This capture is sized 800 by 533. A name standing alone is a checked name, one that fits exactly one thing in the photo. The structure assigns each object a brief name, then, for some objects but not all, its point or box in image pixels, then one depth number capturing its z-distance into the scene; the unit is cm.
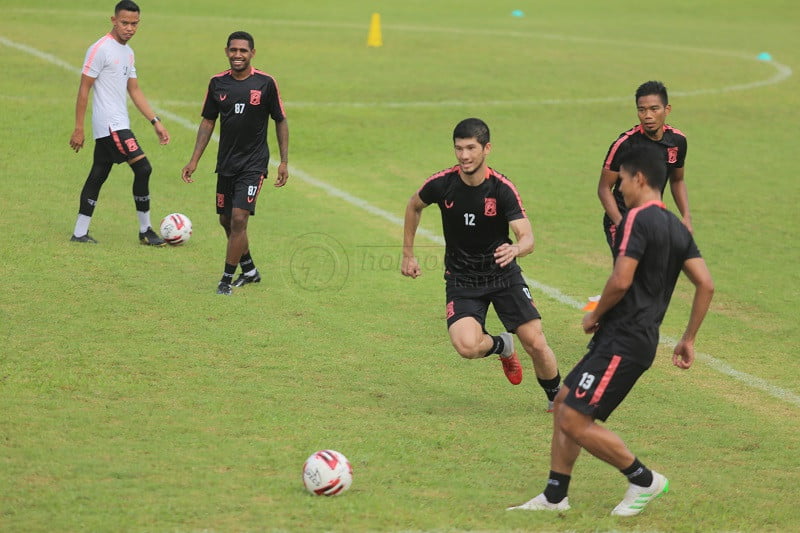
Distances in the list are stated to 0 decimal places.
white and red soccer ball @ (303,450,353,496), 1321
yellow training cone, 5762
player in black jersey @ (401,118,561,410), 1672
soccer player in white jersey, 2464
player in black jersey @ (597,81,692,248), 1844
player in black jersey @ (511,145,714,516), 1286
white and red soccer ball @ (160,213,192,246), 2591
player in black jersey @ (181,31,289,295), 2255
